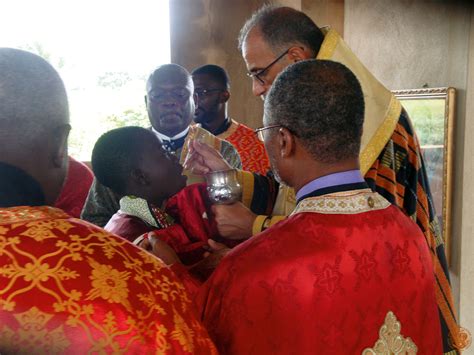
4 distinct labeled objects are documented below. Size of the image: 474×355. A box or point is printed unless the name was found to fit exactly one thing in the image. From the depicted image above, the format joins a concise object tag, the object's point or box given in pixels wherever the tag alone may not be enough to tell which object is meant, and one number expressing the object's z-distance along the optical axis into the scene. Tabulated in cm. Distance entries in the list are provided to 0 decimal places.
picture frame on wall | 450
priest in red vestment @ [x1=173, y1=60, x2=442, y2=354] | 150
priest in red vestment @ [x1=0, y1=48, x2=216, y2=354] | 112
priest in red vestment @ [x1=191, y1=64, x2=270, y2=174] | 444
